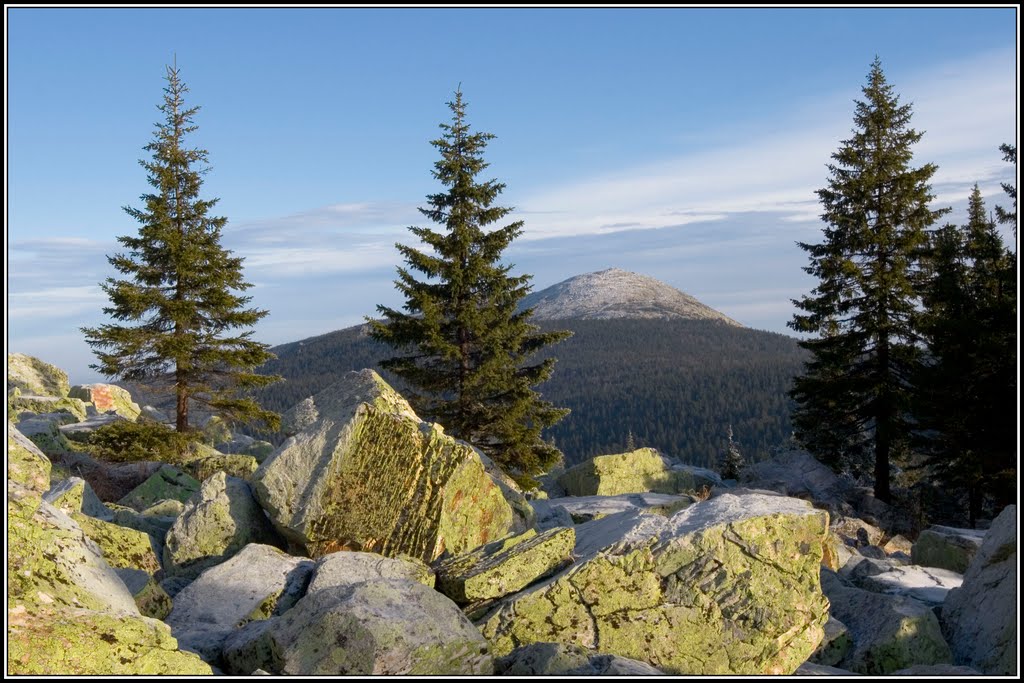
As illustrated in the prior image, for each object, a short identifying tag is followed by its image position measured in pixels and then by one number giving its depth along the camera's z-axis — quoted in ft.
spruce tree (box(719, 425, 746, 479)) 131.44
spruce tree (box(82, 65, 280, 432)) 89.51
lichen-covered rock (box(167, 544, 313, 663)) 26.35
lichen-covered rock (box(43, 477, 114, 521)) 31.99
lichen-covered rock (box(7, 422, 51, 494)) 35.83
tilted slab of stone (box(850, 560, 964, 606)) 40.40
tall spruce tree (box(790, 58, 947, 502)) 97.04
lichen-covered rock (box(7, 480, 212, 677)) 20.62
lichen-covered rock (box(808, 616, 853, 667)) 32.71
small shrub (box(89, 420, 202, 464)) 81.10
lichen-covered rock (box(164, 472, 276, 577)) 33.81
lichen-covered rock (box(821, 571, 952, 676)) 32.22
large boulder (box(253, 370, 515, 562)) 33.42
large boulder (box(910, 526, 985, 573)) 52.95
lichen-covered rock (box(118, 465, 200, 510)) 49.52
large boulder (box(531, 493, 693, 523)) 56.85
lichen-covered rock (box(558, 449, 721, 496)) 83.46
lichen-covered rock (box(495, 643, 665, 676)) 22.93
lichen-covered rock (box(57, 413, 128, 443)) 83.20
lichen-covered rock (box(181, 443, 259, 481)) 56.90
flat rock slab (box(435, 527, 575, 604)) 28.84
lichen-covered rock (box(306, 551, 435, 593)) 28.66
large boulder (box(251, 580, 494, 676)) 22.62
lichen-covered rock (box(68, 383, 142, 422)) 132.05
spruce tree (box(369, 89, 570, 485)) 84.07
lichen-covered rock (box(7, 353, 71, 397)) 127.94
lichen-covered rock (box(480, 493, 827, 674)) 27.81
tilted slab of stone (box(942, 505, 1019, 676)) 30.89
